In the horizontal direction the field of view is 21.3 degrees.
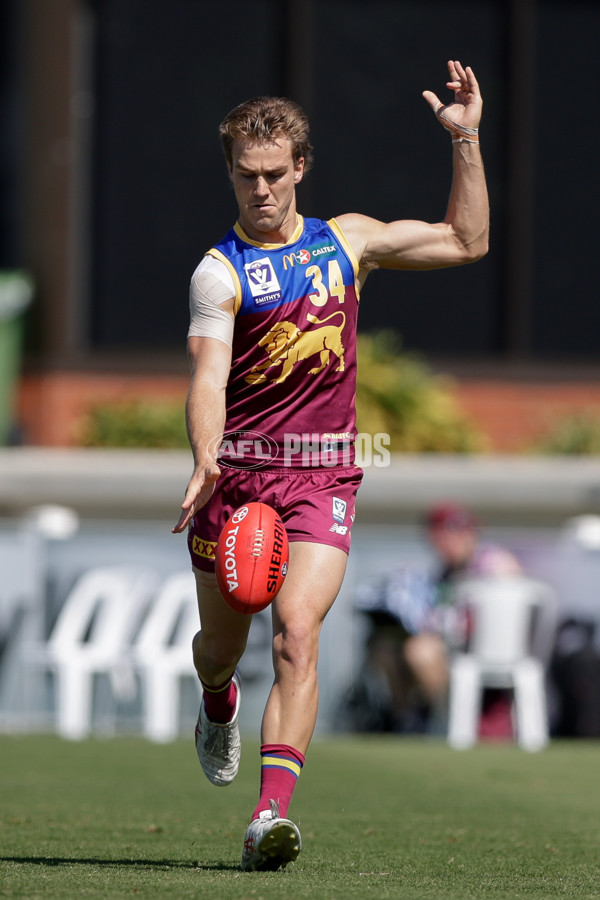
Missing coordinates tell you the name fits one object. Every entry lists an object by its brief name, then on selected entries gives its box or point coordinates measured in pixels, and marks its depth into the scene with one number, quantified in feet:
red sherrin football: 16.61
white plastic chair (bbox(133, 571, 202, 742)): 39.09
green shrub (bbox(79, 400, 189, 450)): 48.75
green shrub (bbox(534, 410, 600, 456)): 49.11
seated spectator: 38.60
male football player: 17.19
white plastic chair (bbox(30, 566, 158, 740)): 39.17
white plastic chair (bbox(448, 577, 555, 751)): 38.34
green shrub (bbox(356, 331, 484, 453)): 47.78
